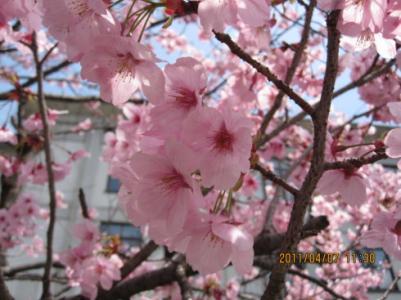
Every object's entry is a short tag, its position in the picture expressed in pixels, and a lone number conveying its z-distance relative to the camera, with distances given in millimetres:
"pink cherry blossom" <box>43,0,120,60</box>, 221
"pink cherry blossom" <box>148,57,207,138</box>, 224
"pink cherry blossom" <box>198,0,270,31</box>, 215
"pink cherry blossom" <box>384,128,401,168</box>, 237
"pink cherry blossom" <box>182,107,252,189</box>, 213
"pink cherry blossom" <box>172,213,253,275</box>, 225
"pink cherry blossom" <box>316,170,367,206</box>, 300
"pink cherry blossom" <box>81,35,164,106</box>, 215
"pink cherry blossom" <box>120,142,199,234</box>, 218
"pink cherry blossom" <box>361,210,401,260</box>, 294
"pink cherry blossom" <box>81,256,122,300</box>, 539
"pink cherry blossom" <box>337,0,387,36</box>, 229
